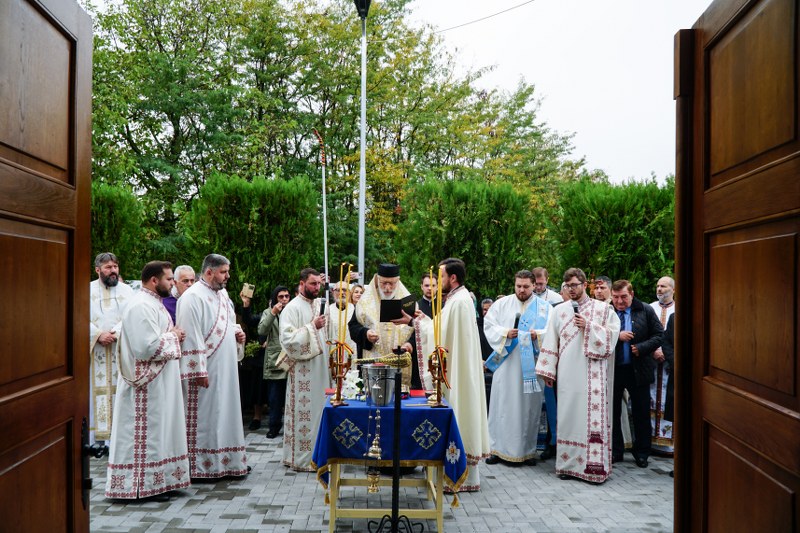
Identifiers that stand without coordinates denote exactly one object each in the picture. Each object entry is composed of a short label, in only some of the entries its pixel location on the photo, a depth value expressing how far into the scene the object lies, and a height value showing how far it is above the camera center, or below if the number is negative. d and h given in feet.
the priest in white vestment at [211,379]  23.24 -3.66
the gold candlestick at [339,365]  17.76 -2.34
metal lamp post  42.33 +5.75
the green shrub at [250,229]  38.19 +2.34
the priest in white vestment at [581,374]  24.44 -3.59
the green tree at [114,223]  40.22 +2.75
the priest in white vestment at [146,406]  20.74 -4.05
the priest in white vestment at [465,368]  22.47 -3.11
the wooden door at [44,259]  7.25 +0.13
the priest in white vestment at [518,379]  26.96 -4.10
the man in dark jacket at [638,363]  26.81 -3.40
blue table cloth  17.78 -4.17
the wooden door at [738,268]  6.96 +0.09
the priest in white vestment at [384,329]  22.90 -1.88
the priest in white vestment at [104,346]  28.35 -3.02
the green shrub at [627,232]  34.73 +2.15
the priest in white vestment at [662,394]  28.37 -4.85
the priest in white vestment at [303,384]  25.39 -4.15
